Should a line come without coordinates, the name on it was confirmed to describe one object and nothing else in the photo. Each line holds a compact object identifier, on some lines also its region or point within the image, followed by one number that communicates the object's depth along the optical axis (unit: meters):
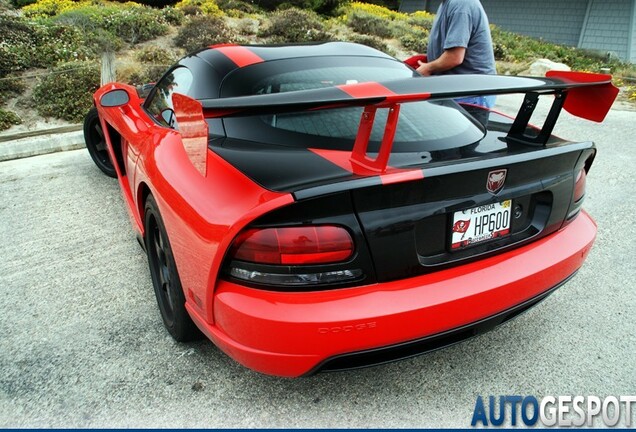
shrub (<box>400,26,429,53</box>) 12.66
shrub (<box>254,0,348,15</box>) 15.91
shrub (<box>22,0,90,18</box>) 11.17
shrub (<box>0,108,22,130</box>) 6.11
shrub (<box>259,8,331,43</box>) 11.15
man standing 3.64
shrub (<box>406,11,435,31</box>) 15.91
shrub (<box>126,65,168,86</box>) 7.52
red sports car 1.65
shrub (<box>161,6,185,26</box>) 11.09
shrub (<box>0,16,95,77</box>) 7.51
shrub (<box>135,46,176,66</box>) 8.65
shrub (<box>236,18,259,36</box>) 11.22
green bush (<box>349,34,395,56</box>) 11.78
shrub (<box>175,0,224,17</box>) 12.15
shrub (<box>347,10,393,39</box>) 13.39
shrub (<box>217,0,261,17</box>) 12.78
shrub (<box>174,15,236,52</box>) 9.71
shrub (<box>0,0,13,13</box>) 9.16
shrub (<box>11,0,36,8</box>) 13.99
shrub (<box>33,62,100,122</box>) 6.53
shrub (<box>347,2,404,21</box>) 16.00
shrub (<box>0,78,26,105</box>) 6.73
